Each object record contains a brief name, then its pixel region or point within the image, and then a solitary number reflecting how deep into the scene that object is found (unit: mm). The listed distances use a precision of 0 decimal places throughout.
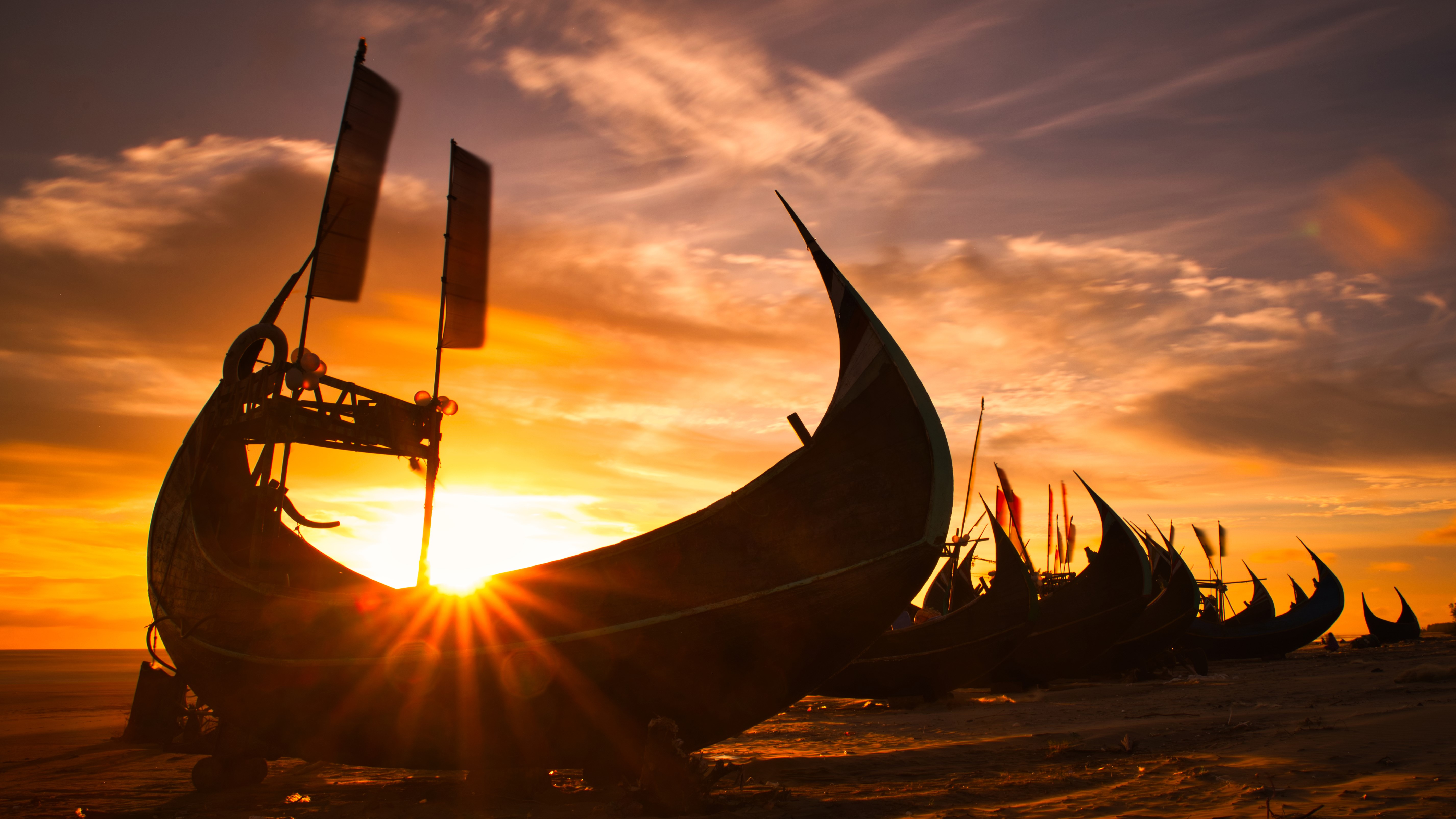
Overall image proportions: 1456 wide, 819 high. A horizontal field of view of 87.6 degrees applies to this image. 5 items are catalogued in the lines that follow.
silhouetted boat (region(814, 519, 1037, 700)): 20172
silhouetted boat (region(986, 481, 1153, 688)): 24812
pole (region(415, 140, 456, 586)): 12898
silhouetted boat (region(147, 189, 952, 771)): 8711
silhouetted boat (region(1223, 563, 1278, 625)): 44094
